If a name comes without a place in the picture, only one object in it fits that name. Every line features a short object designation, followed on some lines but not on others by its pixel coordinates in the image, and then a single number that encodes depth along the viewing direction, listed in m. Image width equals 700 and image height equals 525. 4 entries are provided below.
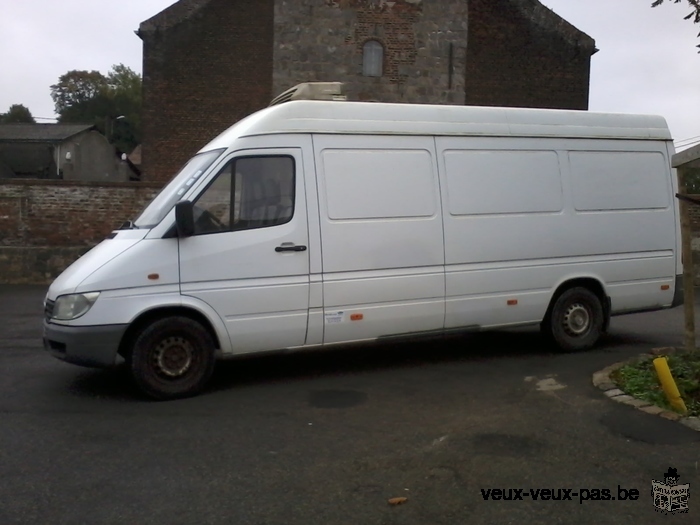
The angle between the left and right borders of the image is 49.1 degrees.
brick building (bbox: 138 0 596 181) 25.34
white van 6.63
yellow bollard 5.96
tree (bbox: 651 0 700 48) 6.70
